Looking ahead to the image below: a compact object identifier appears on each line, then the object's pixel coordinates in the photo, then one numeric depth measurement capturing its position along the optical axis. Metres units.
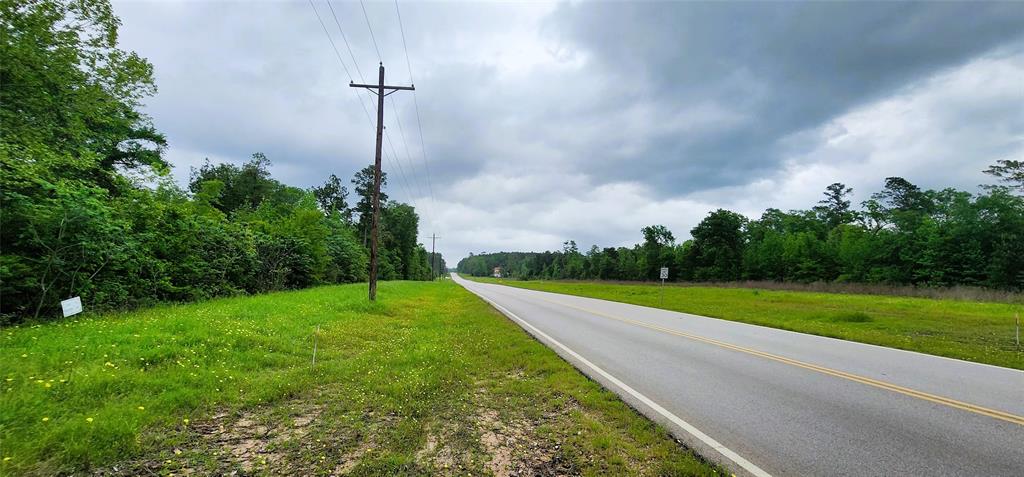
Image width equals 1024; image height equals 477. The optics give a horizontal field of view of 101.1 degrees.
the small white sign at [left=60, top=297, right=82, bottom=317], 6.80
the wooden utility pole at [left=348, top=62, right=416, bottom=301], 16.30
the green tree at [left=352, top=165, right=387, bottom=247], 70.62
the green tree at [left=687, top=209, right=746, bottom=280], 70.56
